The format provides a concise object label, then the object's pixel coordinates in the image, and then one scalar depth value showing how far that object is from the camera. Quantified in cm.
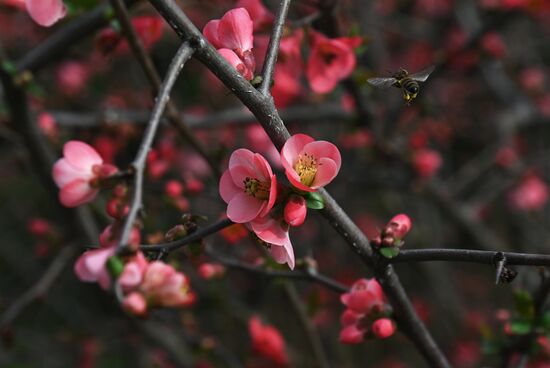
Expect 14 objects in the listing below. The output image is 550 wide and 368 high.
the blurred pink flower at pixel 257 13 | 154
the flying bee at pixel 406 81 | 137
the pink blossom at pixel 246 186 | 138
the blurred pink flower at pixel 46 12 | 144
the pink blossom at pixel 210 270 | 157
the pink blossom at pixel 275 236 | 137
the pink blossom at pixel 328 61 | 157
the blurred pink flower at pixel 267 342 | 175
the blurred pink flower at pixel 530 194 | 300
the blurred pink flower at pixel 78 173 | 138
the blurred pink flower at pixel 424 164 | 250
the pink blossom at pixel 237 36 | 140
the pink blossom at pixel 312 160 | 138
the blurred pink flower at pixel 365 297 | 145
